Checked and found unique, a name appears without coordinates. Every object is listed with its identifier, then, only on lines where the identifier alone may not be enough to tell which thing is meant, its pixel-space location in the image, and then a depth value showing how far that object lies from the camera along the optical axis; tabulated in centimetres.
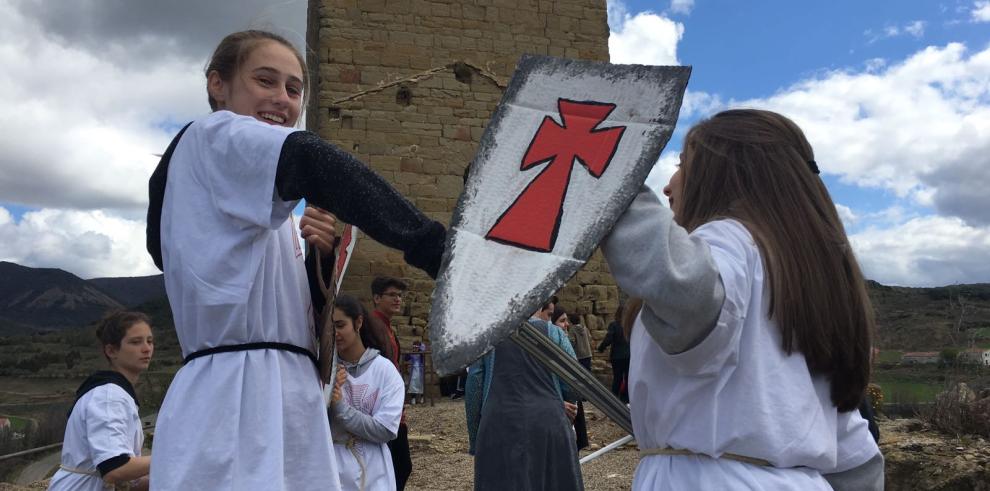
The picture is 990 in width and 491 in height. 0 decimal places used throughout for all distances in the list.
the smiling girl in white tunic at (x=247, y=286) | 140
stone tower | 1138
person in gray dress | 426
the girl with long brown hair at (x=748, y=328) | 124
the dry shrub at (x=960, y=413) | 548
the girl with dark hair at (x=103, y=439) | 301
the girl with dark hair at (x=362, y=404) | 335
